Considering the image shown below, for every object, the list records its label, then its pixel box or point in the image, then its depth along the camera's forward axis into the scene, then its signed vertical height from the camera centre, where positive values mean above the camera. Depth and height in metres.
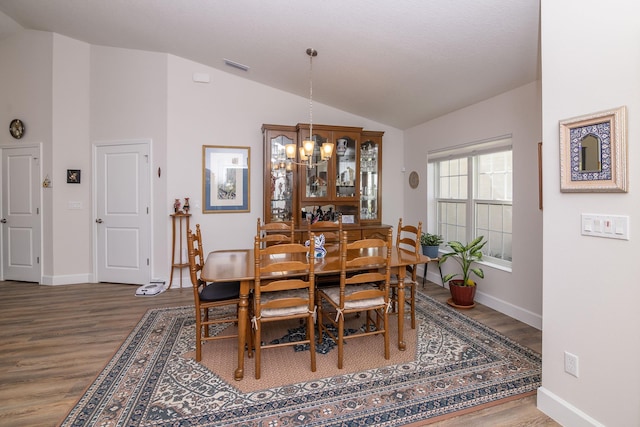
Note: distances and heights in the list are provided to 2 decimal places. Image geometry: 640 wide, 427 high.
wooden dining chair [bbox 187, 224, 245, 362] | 2.47 -0.67
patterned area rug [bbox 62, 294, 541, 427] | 1.89 -1.21
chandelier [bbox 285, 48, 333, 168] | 3.02 +0.63
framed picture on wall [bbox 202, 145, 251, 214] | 4.65 +0.52
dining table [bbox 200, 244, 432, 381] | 2.26 -0.44
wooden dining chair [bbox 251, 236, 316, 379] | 2.21 -0.55
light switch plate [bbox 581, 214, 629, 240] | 1.53 -0.07
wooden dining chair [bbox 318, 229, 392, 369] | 2.39 -0.65
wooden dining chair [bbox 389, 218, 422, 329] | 3.04 -0.68
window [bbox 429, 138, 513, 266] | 3.66 +0.24
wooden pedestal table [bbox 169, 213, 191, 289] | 4.48 -0.35
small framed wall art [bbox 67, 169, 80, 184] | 4.64 +0.55
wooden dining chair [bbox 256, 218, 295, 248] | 3.34 -0.18
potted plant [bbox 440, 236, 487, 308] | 3.60 -0.82
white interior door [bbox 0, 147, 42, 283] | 4.71 -0.02
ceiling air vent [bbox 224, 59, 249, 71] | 4.28 +2.05
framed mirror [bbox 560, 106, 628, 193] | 1.53 +0.31
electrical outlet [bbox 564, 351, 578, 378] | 1.77 -0.86
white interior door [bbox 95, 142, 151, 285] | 4.64 -0.01
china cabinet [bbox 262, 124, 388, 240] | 4.50 +0.50
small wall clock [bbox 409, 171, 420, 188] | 5.02 +0.55
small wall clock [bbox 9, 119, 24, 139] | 4.66 +1.27
